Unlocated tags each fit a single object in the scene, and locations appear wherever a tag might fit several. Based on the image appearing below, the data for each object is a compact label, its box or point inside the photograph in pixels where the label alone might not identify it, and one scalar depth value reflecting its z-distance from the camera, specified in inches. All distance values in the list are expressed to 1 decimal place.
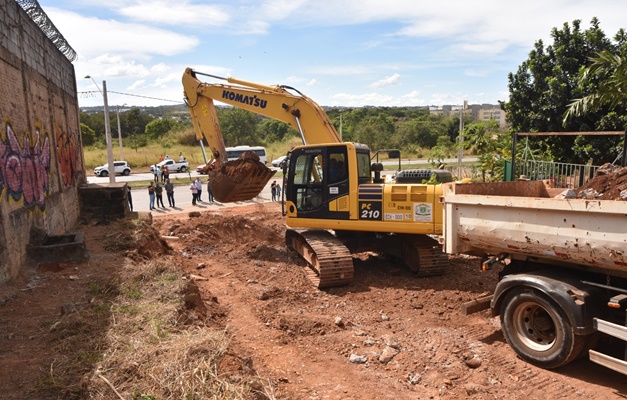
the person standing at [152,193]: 766.5
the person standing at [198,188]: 835.3
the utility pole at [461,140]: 698.7
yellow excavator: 340.5
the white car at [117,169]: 1503.4
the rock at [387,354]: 223.2
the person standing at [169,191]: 808.3
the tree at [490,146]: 621.9
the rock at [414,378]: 203.5
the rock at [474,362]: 215.0
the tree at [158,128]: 2447.1
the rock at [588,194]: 230.2
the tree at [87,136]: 2142.0
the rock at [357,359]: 222.3
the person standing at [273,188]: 863.1
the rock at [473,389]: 192.7
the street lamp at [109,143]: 947.3
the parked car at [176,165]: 1524.4
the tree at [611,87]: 374.0
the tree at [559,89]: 590.2
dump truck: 183.2
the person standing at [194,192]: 830.5
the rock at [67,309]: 225.0
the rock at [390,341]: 237.0
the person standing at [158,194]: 810.2
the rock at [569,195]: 227.1
